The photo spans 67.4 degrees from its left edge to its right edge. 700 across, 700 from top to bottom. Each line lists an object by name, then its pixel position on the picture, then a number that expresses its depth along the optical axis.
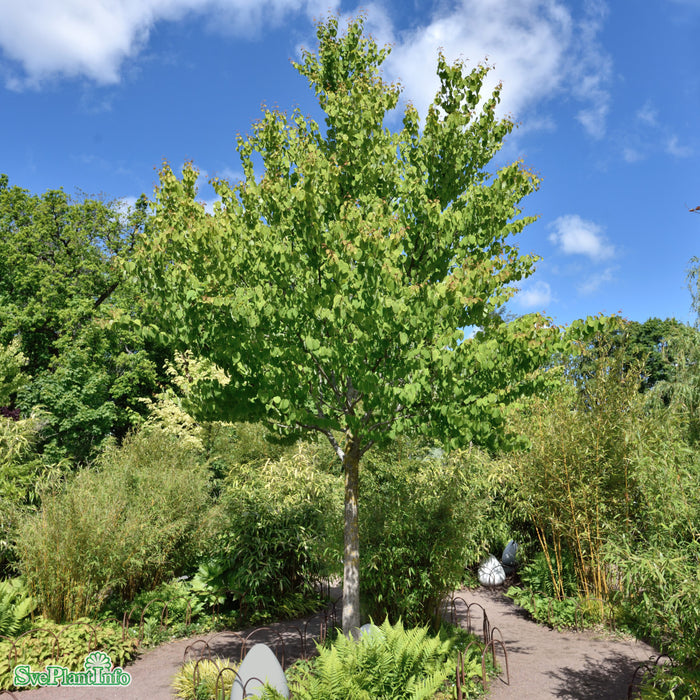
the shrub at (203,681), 5.45
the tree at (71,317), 17.12
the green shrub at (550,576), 8.50
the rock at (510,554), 11.27
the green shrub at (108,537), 7.06
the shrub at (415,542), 6.70
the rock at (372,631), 5.23
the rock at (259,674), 4.89
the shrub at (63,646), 6.07
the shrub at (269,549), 8.48
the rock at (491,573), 10.74
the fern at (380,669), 4.28
